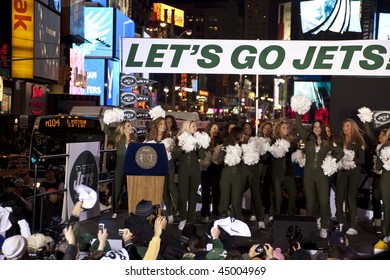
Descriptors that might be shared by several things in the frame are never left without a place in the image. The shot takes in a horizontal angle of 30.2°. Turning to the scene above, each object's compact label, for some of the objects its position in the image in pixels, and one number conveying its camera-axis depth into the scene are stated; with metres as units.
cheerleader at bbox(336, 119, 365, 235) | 10.83
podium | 10.83
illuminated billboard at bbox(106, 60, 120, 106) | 69.06
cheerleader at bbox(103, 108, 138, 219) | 11.58
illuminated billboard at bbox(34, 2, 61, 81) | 38.50
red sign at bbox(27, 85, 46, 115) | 41.31
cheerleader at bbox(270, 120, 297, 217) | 11.24
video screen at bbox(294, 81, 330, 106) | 80.21
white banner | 11.33
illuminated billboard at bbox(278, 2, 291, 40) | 122.81
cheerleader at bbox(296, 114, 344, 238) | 10.55
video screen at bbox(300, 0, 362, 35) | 77.69
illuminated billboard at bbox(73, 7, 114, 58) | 68.88
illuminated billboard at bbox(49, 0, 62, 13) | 42.61
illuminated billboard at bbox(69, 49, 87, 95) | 50.47
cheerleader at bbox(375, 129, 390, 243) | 10.20
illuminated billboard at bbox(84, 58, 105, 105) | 67.00
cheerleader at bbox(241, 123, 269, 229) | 11.05
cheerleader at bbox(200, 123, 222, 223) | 11.85
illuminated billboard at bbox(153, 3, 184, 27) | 119.12
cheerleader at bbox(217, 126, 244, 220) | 10.93
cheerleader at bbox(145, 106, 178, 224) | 11.36
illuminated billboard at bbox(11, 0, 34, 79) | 36.09
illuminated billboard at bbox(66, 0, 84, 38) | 49.44
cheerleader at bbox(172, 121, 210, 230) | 11.00
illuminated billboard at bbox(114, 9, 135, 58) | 71.00
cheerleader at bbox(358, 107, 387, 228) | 10.73
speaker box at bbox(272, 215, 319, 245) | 8.98
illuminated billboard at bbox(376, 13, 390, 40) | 68.00
